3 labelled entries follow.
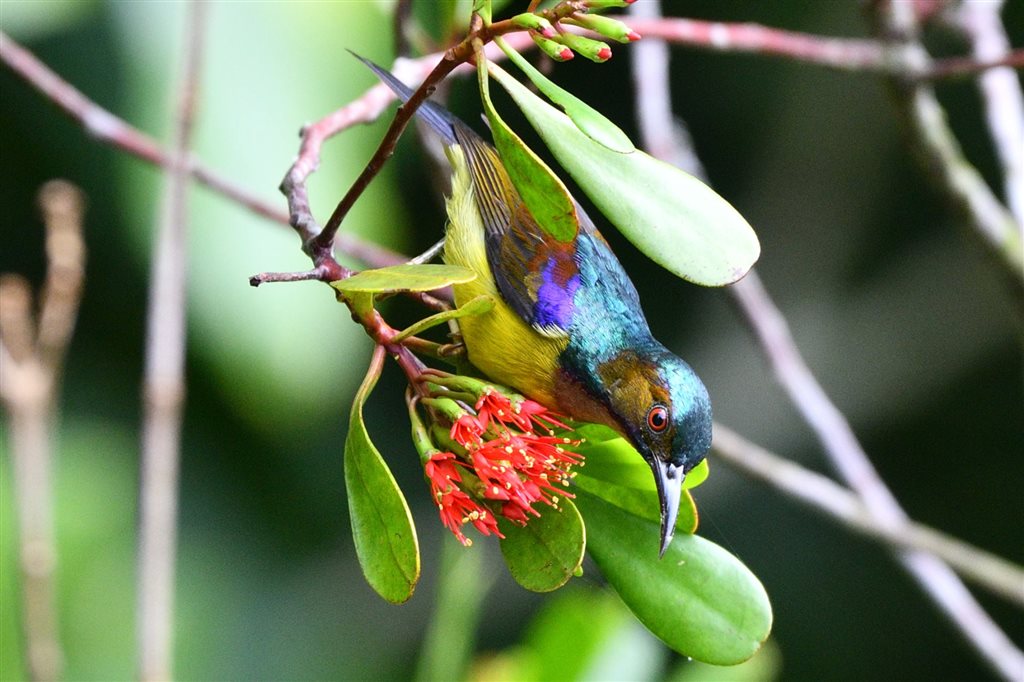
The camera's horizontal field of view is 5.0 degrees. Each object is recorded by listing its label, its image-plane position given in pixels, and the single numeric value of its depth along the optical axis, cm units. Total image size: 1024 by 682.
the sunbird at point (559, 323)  243
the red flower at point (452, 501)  239
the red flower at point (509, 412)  239
